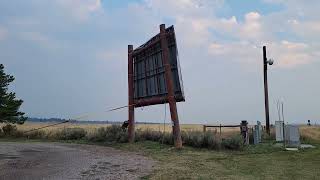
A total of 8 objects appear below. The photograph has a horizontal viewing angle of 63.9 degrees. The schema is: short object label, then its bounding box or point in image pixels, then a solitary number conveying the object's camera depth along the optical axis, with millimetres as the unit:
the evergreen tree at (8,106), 18819
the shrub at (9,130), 17480
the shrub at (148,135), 12503
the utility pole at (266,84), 17962
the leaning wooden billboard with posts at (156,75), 10837
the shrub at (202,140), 11043
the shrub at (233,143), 11044
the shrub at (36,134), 16721
